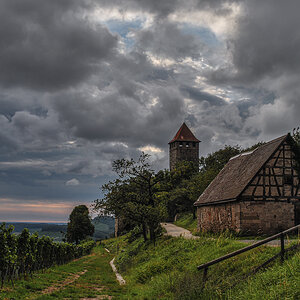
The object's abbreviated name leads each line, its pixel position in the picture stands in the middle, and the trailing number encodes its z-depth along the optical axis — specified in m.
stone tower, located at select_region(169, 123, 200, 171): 85.25
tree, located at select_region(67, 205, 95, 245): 65.19
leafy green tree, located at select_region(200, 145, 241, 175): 60.72
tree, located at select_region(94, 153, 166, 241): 28.27
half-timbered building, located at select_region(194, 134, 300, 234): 22.77
